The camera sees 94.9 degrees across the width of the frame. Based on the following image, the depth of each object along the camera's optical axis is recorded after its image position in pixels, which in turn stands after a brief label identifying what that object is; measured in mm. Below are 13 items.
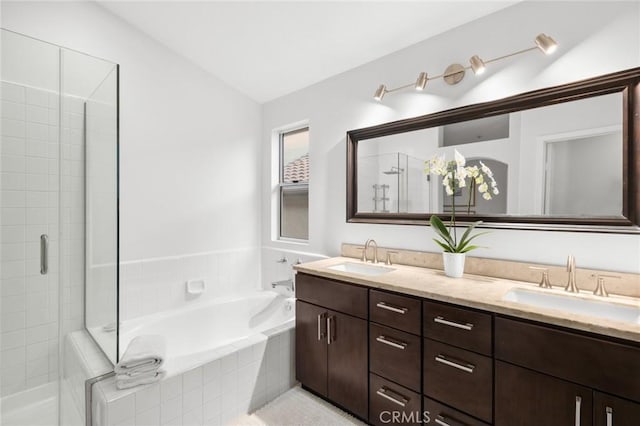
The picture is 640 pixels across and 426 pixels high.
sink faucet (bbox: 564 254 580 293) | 1427
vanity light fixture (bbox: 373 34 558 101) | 1451
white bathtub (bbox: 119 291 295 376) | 2260
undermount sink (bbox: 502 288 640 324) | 1226
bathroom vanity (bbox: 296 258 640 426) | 1040
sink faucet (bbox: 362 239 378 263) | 2253
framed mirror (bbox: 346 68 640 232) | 1378
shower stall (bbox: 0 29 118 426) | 1788
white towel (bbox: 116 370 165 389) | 1433
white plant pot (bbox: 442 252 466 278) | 1698
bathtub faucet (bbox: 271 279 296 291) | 2777
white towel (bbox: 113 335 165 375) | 1457
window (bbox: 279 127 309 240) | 3041
